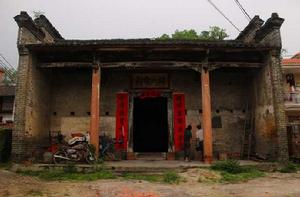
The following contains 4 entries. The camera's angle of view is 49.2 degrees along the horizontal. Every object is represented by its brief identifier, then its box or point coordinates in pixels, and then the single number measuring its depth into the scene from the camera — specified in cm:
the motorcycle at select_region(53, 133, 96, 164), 1138
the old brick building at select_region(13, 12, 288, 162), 1218
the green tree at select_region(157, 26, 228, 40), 2750
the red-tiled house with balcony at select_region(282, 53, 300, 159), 2114
